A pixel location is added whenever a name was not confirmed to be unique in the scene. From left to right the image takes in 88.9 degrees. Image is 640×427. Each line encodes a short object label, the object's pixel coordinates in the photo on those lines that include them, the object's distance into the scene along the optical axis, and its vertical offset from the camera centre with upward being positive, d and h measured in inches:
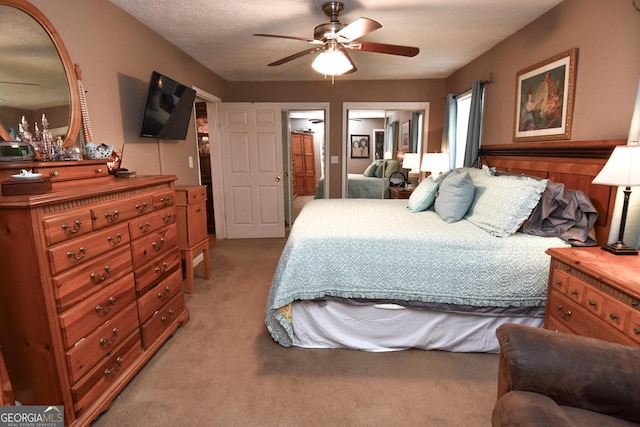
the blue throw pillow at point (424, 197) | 115.3 -14.0
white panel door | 193.5 -5.7
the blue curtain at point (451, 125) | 174.4 +16.8
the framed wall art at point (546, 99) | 93.7 +17.7
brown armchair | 41.1 -28.8
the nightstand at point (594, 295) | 52.1 -24.8
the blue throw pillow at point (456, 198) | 100.1 -12.6
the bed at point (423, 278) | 79.7 -29.9
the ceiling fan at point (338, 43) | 90.1 +34.3
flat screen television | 107.8 +18.5
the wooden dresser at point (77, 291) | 52.5 -23.9
